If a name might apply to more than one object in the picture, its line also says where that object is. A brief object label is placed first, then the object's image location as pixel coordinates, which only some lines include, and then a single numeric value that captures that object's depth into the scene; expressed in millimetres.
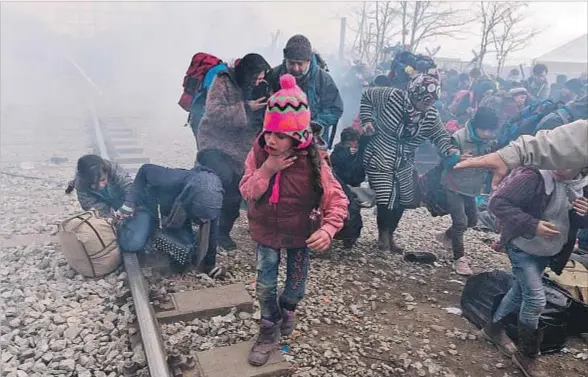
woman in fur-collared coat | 4715
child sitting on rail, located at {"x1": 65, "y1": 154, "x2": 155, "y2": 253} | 4469
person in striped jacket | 4867
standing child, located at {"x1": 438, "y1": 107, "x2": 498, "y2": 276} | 5074
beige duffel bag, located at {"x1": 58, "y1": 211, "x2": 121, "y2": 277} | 4191
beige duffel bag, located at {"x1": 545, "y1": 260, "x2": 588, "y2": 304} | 4191
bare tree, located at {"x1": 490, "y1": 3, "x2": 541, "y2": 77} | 19328
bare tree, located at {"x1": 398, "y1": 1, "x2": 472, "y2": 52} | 19719
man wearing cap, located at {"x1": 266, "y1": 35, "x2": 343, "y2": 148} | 4715
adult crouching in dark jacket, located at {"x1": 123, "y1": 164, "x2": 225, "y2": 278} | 4316
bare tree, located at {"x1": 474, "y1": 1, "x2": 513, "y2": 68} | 18672
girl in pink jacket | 2836
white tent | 27789
